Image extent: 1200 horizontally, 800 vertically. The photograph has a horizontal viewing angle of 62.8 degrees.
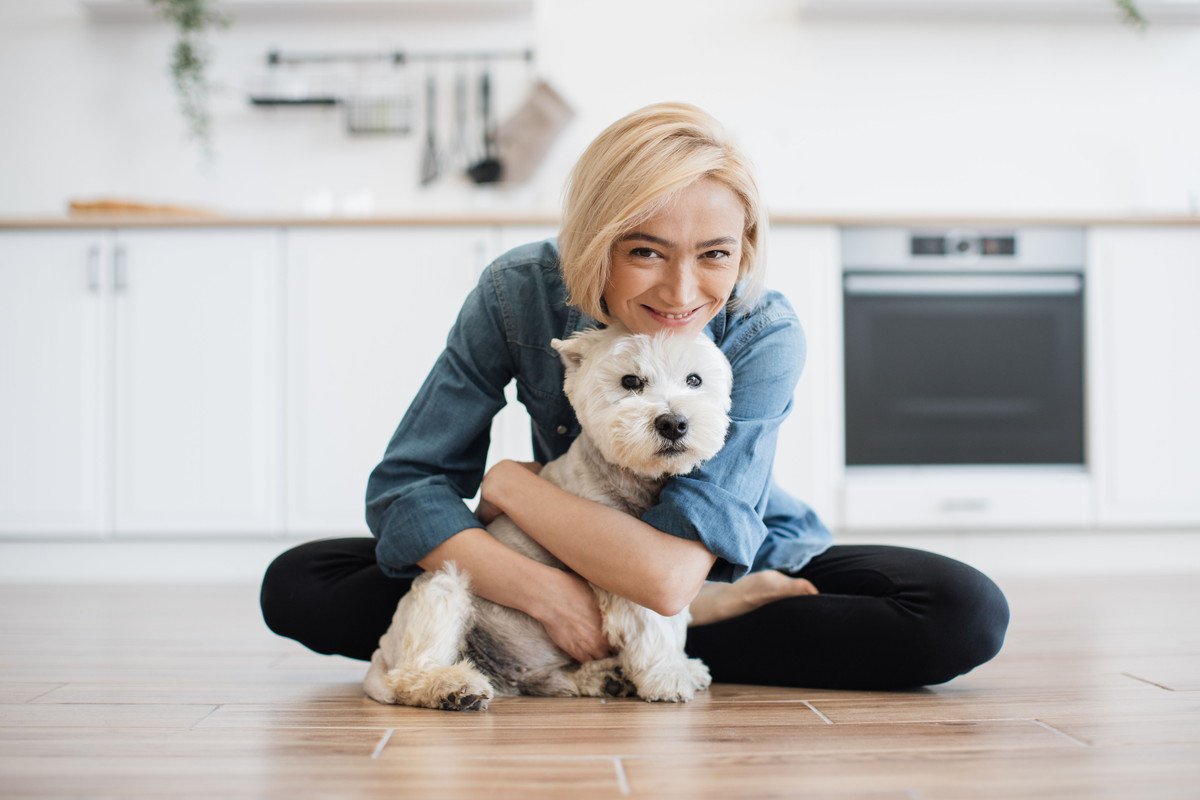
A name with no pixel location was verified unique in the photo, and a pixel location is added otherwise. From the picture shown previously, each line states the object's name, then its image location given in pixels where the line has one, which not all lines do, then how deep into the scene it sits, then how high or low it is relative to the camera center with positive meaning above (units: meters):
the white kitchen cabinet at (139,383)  3.08 +0.10
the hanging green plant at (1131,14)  3.57 +1.46
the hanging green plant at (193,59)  3.57 +1.31
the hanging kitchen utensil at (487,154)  3.71 +0.98
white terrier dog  1.34 -0.26
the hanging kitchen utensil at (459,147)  3.75 +1.01
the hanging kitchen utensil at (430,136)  3.74 +1.05
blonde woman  1.37 -0.14
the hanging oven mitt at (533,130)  3.70 +1.06
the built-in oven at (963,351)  3.17 +0.19
